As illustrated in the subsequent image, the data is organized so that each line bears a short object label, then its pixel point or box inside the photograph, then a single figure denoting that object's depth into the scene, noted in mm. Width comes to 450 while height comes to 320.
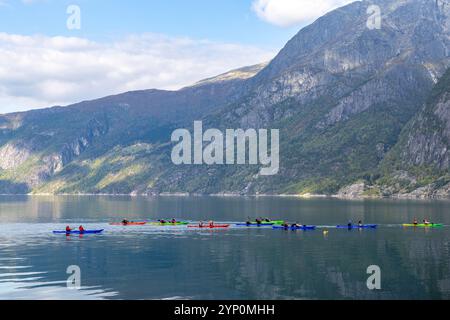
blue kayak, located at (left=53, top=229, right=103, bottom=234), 169238
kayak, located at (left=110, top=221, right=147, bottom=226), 194875
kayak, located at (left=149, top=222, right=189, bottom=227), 194500
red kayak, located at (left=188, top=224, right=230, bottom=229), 184800
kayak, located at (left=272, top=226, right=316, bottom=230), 174750
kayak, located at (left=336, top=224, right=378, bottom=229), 176875
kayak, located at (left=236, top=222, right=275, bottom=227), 189375
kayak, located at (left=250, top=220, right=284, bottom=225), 190625
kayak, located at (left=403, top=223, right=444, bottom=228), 178212
